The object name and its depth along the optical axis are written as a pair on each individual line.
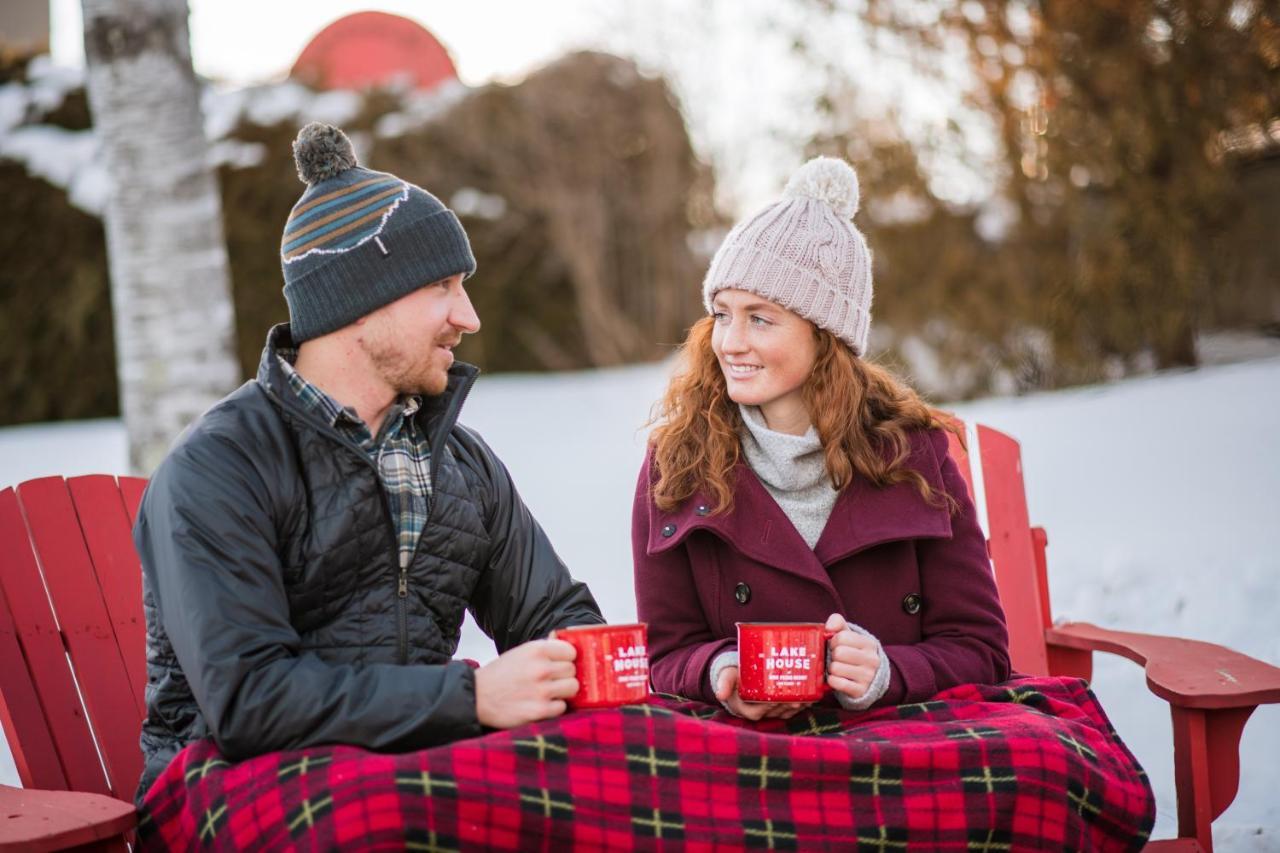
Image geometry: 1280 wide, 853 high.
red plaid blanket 2.13
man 2.27
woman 2.92
